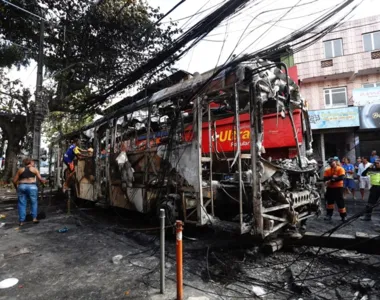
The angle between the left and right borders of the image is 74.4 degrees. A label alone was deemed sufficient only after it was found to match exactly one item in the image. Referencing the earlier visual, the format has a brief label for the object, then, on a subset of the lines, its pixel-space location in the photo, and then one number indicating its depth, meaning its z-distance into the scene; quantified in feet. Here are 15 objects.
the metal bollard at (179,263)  8.50
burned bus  12.30
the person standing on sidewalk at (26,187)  20.06
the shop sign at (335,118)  41.60
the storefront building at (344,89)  41.88
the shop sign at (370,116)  40.75
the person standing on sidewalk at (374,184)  19.97
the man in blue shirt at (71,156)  26.40
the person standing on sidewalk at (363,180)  31.14
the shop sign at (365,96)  41.34
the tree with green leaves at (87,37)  29.99
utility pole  27.37
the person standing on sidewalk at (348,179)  32.01
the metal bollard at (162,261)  9.18
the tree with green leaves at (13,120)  38.93
